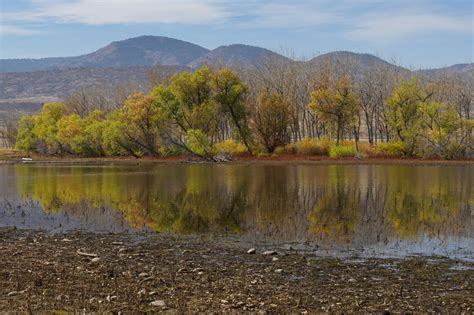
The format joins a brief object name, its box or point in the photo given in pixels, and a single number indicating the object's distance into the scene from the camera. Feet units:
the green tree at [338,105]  307.58
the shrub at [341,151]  293.02
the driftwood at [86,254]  61.77
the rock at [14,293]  44.30
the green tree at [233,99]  317.22
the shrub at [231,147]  308.40
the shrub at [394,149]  291.99
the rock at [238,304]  41.44
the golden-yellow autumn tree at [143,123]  328.29
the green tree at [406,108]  292.40
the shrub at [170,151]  322.34
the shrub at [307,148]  302.25
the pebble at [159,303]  41.79
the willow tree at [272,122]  313.94
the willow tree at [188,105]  314.55
